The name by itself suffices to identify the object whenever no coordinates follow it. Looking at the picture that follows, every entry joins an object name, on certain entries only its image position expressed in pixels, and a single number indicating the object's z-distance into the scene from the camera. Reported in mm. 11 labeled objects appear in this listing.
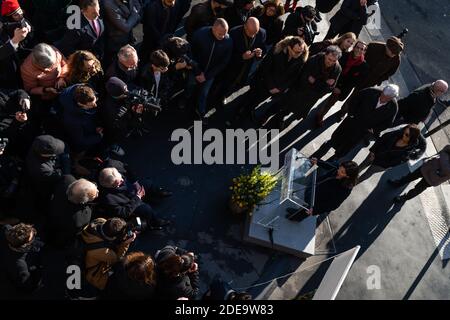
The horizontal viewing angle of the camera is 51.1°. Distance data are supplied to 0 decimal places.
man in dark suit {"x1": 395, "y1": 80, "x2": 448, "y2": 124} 7801
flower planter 7169
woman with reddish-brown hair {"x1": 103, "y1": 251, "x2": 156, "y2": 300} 4957
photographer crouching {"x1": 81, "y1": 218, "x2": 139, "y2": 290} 5227
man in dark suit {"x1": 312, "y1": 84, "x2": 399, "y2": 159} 7527
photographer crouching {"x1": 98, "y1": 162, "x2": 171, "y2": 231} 5754
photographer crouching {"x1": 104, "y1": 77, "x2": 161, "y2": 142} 6133
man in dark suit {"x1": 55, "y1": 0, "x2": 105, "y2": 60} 6613
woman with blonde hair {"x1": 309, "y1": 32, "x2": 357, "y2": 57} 7938
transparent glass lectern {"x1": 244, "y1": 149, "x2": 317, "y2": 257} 7012
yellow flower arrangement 6902
